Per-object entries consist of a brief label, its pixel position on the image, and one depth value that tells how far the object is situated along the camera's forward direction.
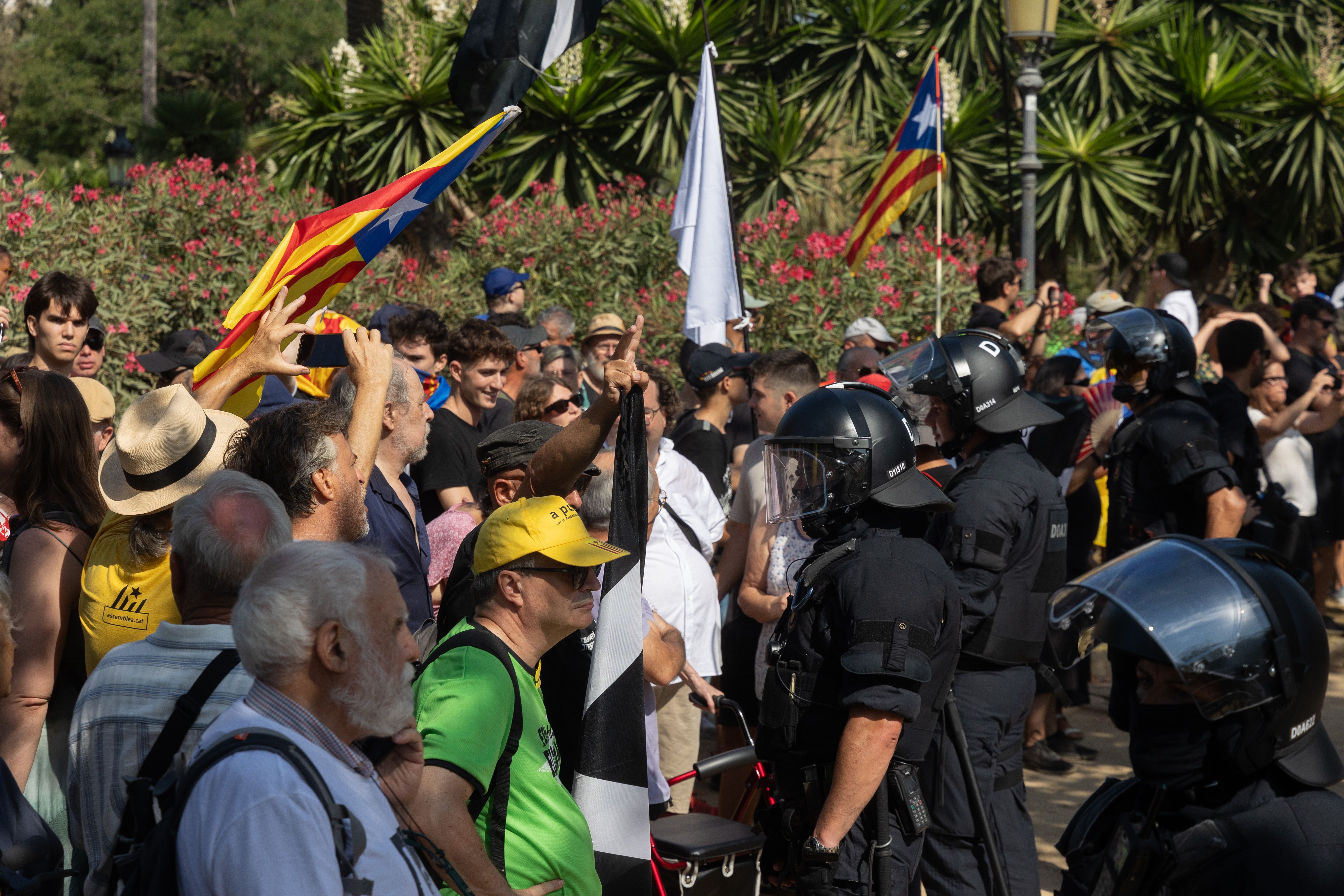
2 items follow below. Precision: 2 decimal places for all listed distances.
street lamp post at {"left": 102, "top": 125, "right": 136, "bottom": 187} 12.84
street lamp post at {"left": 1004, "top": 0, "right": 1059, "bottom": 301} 9.07
